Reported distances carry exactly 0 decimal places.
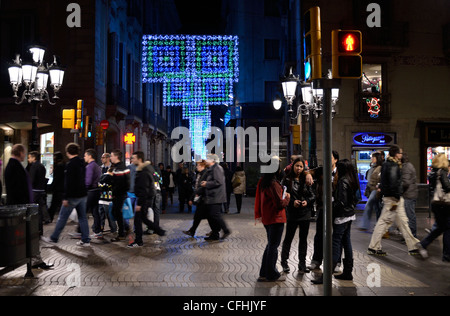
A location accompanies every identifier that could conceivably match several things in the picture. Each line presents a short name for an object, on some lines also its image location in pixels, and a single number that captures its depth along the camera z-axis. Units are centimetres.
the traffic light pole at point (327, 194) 484
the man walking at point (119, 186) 977
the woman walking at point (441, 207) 784
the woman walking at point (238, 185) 1644
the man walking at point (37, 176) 1074
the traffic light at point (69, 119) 1484
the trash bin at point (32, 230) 663
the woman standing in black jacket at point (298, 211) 702
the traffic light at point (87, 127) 1633
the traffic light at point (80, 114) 1545
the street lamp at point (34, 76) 1201
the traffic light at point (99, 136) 1870
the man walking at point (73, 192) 877
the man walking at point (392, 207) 840
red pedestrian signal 519
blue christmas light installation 1939
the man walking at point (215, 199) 1013
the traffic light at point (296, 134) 1594
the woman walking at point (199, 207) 1029
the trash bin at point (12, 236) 617
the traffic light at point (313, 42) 523
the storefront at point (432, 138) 1973
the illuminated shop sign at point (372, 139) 2000
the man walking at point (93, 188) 1002
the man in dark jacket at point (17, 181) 741
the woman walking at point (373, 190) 1086
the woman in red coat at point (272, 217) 638
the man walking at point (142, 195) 922
